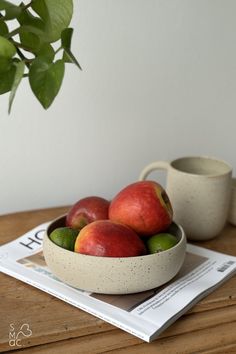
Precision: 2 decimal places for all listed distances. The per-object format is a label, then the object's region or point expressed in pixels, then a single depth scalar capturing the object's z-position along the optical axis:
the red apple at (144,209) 0.63
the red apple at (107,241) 0.58
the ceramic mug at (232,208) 0.85
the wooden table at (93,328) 0.53
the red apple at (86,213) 0.67
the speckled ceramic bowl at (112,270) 0.57
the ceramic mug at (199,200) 0.76
